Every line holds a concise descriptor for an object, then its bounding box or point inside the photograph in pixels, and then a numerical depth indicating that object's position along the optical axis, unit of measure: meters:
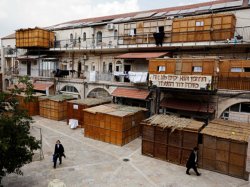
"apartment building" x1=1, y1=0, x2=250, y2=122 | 18.05
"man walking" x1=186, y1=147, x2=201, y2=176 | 13.01
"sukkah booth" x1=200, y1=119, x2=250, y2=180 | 12.91
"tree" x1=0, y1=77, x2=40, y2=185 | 9.57
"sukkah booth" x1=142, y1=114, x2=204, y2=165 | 14.35
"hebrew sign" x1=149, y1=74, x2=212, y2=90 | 17.03
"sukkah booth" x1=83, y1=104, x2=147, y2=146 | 17.84
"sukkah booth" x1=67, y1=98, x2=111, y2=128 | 22.22
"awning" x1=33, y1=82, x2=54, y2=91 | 30.37
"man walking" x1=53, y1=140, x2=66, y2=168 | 13.45
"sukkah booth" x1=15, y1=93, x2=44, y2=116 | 26.86
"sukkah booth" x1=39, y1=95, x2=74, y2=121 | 24.94
